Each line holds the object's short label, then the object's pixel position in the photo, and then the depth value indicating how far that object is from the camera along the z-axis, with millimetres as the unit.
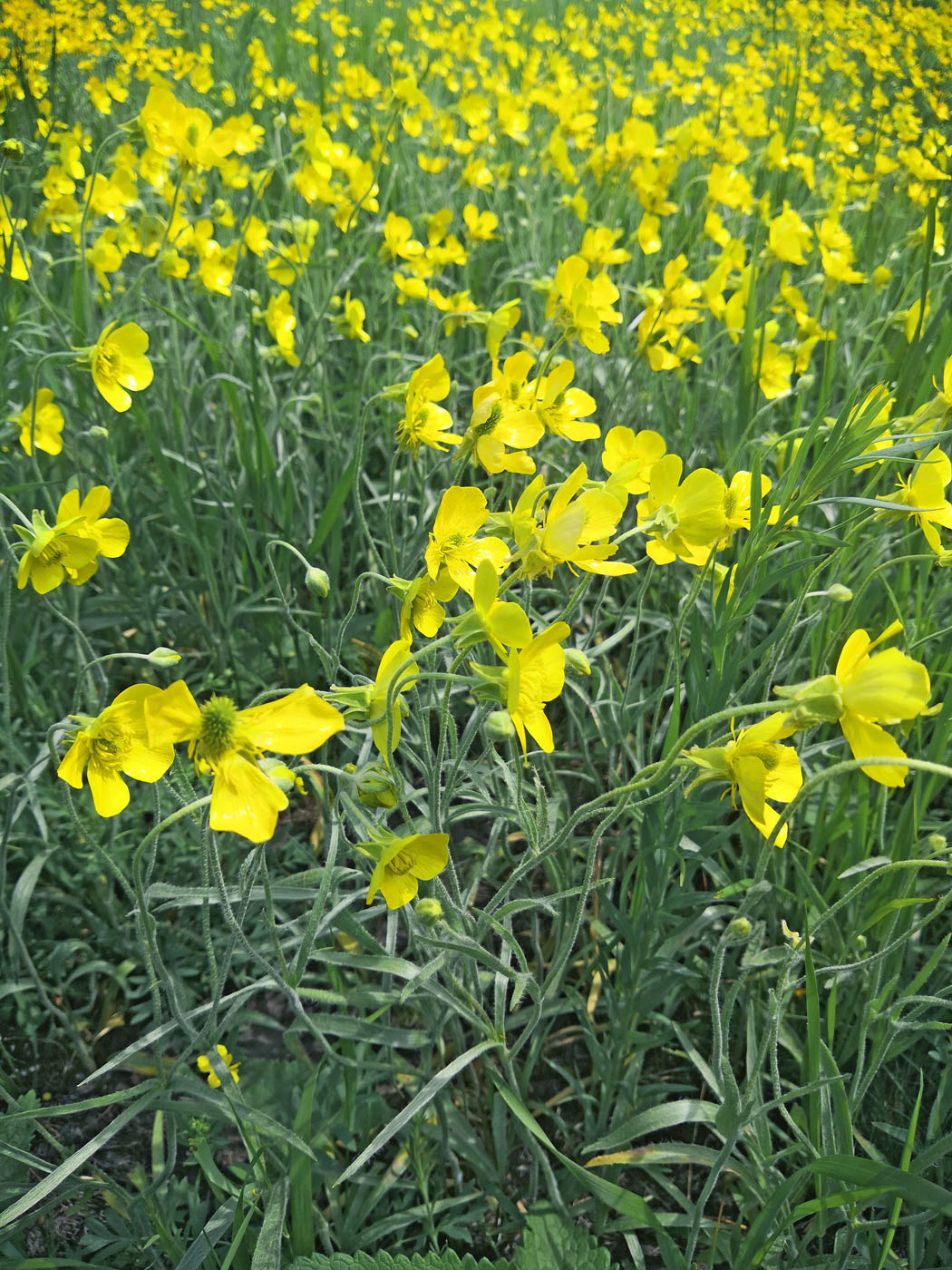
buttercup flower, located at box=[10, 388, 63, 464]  365
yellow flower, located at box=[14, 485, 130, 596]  275
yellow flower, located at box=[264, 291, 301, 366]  470
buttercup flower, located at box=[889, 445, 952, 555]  272
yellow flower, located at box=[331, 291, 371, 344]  442
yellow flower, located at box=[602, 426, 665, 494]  298
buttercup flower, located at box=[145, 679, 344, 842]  202
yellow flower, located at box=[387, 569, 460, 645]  240
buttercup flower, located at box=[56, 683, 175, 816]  216
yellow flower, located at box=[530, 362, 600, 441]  315
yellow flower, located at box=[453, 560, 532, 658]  208
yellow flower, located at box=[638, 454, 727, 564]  262
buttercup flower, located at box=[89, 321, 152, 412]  349
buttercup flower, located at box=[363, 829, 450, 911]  209
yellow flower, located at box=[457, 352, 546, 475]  288
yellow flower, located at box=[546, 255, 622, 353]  336
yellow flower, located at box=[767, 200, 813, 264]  491
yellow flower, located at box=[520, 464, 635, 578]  240
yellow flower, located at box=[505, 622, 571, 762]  222
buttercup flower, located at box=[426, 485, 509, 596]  251
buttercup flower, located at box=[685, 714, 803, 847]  210
